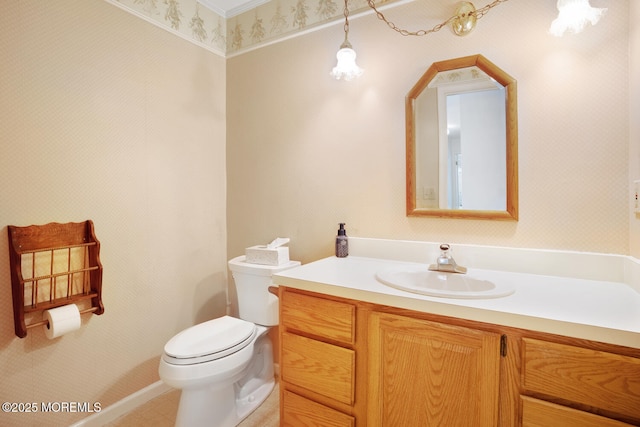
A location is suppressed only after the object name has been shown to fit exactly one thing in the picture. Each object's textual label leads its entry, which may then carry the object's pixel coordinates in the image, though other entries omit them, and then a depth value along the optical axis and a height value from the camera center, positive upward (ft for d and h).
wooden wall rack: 4.41 -0.78
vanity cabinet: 2.64 -1.58
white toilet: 4.63 -2.20
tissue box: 5.97 -0.73
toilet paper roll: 4.54 -1.50
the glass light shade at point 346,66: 5.24 +2.57
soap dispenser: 5.62 -0.48
